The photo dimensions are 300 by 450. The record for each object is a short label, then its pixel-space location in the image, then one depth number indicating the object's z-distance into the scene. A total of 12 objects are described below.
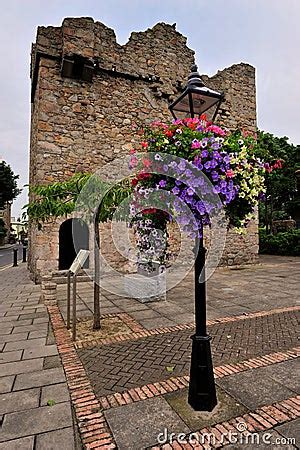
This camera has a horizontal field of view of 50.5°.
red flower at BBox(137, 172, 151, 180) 2.59
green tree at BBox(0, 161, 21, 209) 29.27
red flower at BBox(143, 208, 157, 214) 2.74
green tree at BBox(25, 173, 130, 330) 3.99
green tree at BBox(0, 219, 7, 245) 35.02
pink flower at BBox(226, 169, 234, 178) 2.34
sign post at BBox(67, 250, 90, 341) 3.90
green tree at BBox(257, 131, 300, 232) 16.58
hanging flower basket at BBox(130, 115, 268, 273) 2.35
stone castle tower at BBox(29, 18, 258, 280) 8.52
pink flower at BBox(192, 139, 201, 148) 2.34
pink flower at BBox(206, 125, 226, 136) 2.51
